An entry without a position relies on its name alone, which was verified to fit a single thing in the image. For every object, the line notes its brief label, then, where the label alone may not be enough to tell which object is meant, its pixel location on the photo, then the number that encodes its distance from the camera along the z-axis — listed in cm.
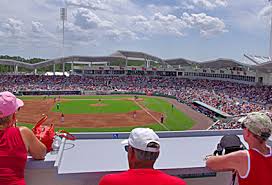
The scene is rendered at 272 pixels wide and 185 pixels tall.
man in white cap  140
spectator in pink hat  172
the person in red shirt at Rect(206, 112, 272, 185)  170
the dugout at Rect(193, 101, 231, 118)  2153
